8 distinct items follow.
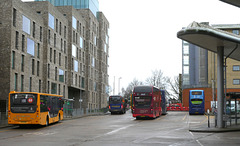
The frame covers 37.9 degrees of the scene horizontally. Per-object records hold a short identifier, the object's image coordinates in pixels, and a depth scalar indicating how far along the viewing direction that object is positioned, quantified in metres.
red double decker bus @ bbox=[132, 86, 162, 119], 34.88
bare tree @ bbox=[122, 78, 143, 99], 121.38
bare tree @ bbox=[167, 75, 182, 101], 98.31
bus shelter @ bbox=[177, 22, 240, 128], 20.05
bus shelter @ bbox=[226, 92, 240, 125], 25.77
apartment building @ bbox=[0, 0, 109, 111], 42.53
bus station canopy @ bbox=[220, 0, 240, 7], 20.12
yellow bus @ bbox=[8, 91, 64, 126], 24.27
